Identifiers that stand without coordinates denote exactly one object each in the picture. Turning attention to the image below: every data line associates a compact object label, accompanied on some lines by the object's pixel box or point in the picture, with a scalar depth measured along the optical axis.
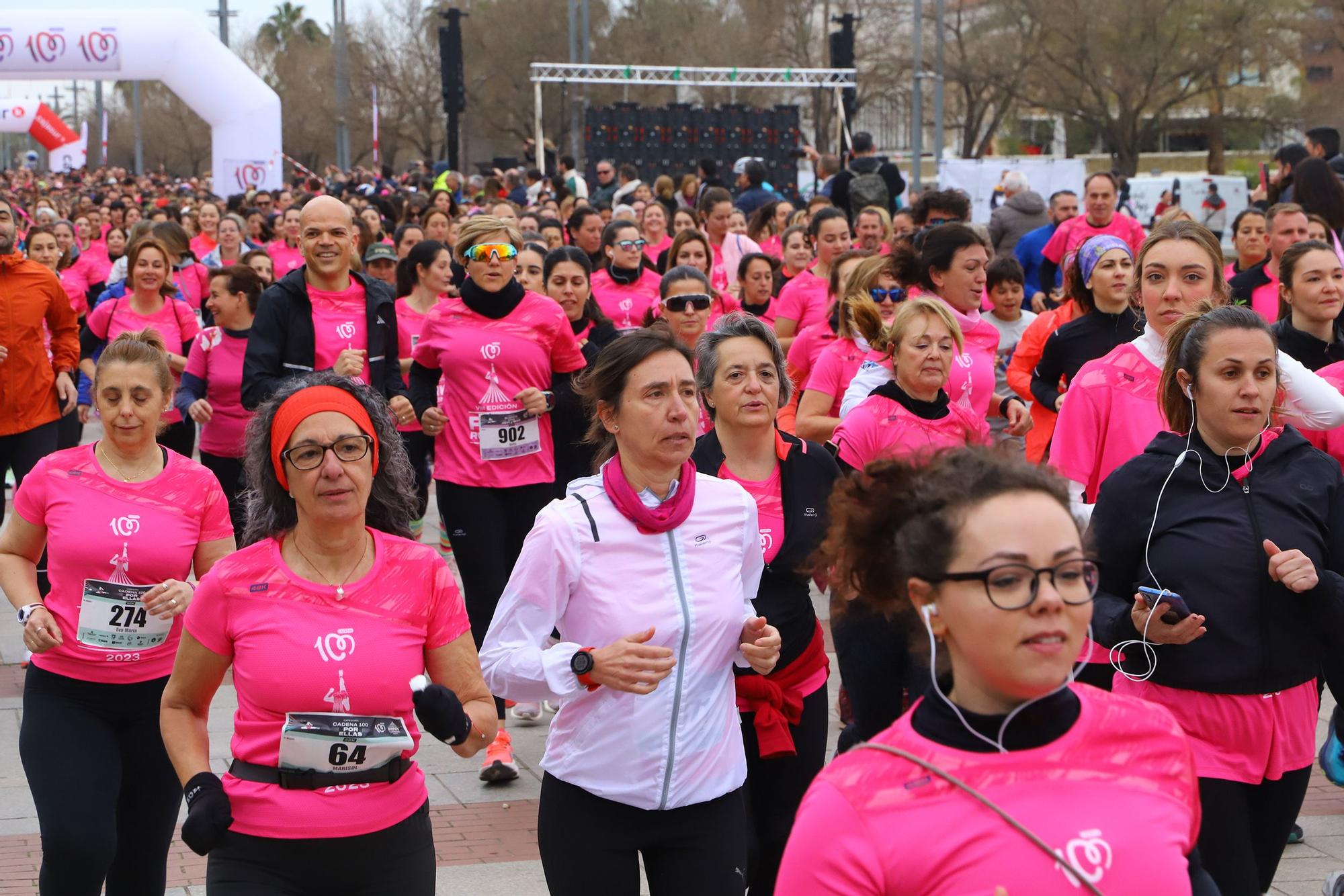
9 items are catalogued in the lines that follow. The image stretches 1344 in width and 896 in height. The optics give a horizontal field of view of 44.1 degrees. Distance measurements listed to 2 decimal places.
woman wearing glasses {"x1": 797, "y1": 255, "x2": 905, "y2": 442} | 6.31
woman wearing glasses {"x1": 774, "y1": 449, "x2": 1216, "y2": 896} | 2.13
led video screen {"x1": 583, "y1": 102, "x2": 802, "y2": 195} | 29.36
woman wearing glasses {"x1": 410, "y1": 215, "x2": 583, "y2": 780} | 6.91
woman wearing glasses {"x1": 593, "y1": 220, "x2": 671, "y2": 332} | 9.79
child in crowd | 9.03
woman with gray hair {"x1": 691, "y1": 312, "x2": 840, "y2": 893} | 4.32
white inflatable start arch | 27.17
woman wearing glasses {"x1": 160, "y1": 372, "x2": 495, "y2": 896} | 3.49
